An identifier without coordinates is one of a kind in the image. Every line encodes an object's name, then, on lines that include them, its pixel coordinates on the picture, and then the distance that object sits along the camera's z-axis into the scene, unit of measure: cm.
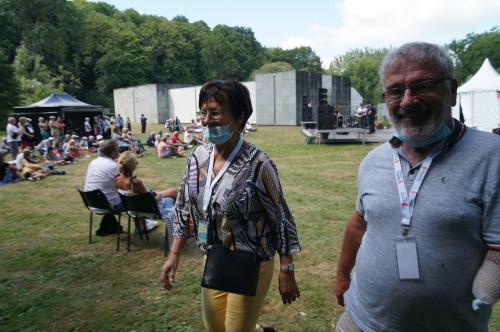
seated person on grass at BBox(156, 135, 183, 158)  1672
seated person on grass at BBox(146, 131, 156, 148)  2095
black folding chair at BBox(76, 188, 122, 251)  595
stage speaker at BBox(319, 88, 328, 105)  2005
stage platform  1962
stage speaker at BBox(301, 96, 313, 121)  2980
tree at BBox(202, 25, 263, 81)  7644
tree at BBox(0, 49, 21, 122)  3506
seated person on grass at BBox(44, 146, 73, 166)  1550
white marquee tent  1822
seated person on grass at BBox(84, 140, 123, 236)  625
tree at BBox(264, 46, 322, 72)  9904
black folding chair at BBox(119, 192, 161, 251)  549
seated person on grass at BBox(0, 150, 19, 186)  1172
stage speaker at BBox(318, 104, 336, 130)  1931
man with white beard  155
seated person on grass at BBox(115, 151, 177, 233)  589
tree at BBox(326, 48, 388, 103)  7143
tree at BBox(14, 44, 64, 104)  3997
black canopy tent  2142
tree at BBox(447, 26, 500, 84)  6538
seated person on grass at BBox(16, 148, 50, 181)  1230
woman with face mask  234
